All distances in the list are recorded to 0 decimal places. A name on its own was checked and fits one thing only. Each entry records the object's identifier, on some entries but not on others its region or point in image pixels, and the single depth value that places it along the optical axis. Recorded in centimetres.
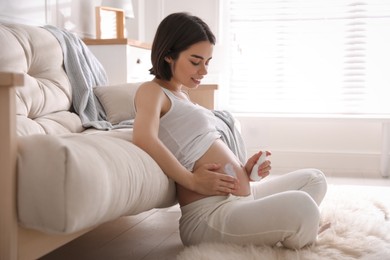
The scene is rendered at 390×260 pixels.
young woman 139
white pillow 225
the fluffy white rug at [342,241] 139
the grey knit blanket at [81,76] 220
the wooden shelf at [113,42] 278
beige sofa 96
